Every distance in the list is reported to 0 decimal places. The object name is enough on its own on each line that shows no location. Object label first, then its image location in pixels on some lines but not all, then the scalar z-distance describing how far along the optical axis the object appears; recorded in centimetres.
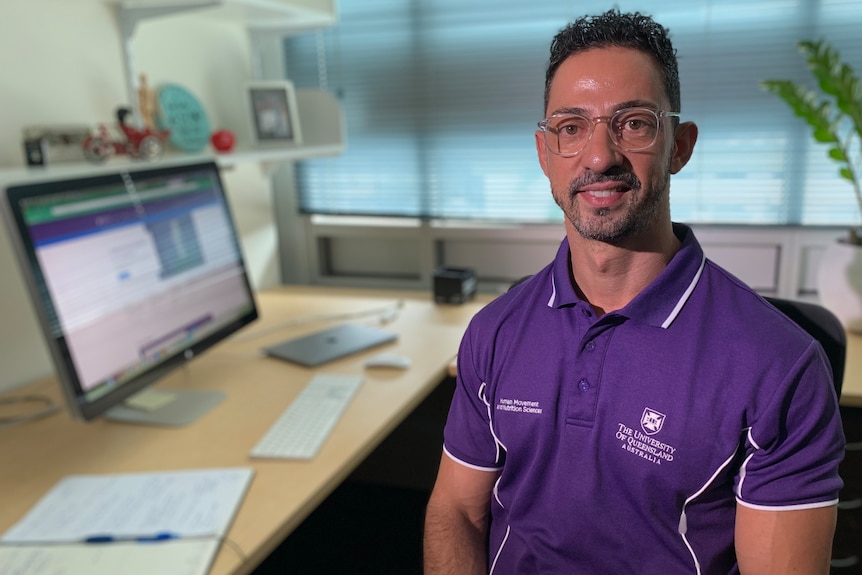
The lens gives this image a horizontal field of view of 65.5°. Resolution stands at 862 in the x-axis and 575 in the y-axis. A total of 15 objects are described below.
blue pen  101
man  82
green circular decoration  202
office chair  109
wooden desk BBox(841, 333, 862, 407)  143
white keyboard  127
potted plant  173
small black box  222
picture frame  225
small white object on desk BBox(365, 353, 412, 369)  167
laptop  176
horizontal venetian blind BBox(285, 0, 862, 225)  206
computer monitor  120
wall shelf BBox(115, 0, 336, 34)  176
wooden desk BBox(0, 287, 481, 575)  110
